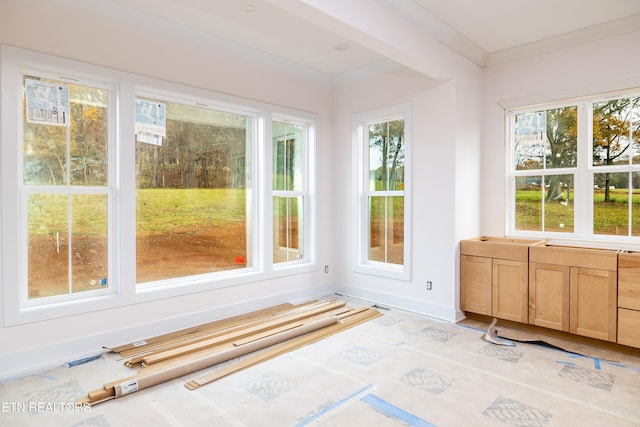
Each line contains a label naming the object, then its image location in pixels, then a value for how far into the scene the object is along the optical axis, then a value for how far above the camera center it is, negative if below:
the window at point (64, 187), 2.91 +0.17
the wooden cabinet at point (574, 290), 3.20 -0.74
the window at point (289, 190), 4.62 +0.23
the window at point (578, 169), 3.57 +0.40
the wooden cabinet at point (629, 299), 3.06 -0.76
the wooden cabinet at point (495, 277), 3.66 -0.72
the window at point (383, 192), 4.44 +0.20
